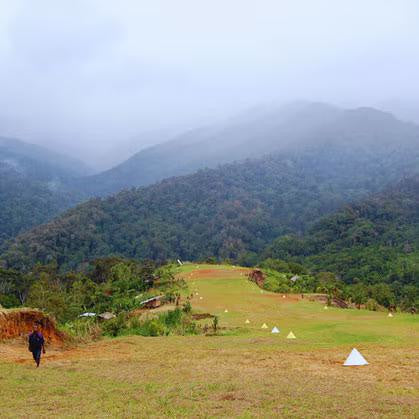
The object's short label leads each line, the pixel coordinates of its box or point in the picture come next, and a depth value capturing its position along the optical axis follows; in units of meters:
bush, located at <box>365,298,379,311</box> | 39.22
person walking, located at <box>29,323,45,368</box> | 16.42
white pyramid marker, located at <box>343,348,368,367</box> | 15.16
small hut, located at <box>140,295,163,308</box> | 38.72
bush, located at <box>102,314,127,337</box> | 26.25
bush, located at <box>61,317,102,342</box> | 23.28
